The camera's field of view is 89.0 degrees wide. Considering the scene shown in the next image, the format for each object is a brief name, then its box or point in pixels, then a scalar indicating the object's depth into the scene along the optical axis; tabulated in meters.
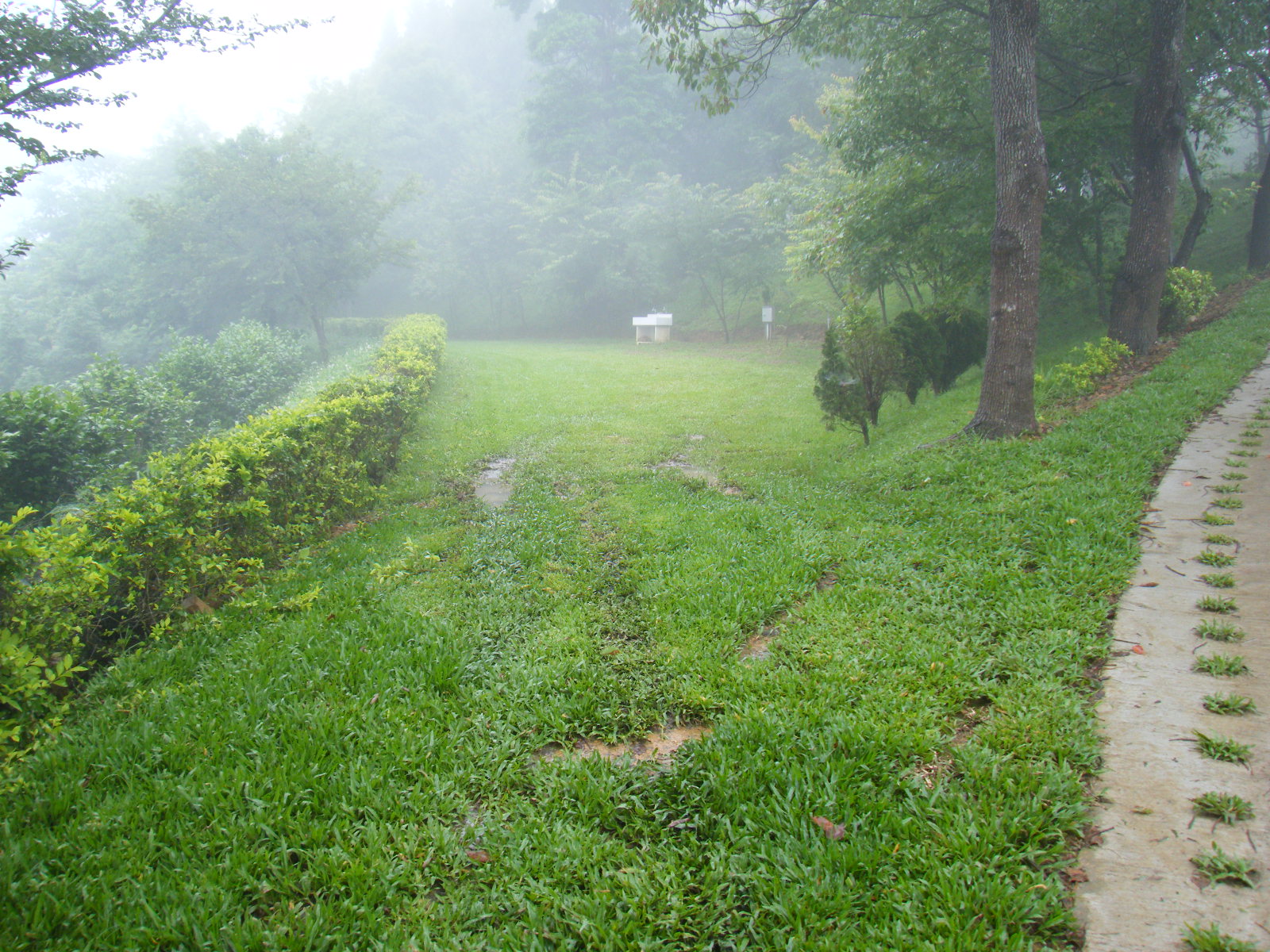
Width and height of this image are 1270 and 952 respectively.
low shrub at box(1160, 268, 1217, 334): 10.46
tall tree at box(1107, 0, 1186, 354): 7.85
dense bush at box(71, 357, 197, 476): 9.82
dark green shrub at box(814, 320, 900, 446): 7.12
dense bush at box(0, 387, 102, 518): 7.73
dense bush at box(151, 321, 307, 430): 14.11
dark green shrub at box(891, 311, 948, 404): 8.53
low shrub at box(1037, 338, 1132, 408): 7.66
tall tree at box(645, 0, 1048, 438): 5.98
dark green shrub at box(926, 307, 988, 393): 9.64
